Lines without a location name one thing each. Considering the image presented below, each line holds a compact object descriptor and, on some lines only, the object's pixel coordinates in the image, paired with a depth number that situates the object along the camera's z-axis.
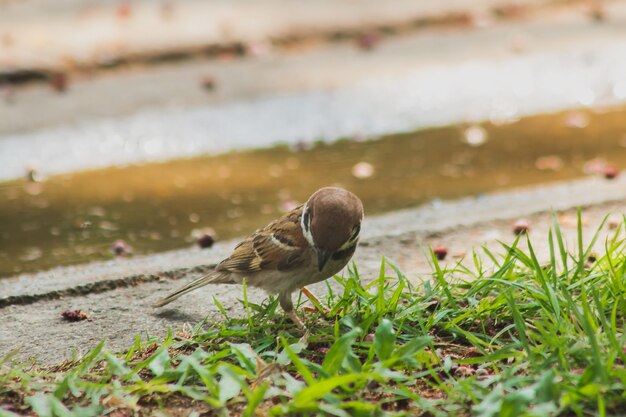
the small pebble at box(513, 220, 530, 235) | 10.48
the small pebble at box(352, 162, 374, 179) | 13.53
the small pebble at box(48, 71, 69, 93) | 16.91
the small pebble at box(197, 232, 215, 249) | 10.89
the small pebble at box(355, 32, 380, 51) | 19.23
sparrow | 7.61
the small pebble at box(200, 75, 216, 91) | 17.11
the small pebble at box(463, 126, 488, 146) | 14.95
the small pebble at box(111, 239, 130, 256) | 11.10
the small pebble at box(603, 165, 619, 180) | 12.51
